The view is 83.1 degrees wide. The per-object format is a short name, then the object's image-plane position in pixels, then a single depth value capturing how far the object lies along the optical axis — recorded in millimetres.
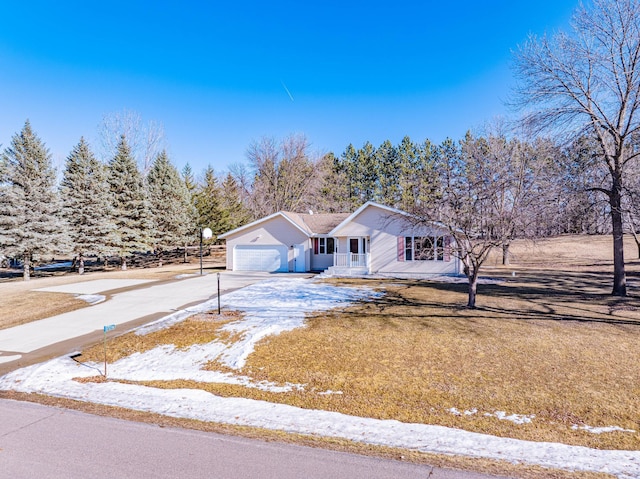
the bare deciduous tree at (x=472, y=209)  11055
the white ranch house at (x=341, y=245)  21516
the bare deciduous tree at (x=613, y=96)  13281
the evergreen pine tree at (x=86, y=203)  26281
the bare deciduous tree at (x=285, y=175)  40281
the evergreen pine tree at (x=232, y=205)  38031
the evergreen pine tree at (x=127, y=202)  28828
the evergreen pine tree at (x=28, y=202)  22609
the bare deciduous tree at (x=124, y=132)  34281
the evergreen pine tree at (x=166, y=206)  32062
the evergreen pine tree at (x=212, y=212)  36750
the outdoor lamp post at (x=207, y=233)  24778
